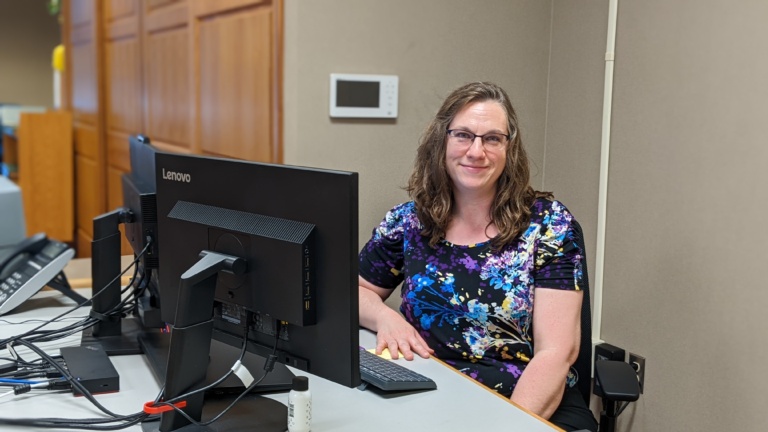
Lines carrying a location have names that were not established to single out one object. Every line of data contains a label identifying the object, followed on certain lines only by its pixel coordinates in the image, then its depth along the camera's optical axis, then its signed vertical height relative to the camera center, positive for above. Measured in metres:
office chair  1.78 -0.62
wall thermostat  2.53 +0.03
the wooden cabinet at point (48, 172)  5.36 -0.50
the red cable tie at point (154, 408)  1.29 -0.50
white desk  1.42 -0.57
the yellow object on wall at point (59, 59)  6.04 +0.32
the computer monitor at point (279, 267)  1.27 -0.27
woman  1.88 -0.41
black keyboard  1.55 -0.55
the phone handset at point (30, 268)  2.06 -0.45
